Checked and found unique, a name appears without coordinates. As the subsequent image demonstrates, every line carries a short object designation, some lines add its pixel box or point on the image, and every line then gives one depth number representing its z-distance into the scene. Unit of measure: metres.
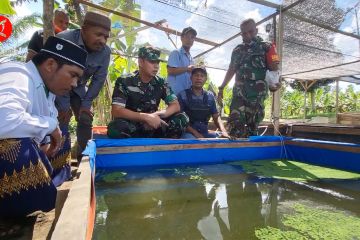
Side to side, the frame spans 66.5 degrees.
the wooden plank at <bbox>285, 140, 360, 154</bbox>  2.50
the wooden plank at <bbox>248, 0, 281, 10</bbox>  3.87
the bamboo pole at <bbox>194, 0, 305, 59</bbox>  3.84
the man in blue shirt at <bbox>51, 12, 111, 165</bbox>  2.28
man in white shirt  1.02
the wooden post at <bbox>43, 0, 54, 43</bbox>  2.39
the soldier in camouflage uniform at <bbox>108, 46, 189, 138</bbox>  2.71
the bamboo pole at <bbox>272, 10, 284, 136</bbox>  3.97
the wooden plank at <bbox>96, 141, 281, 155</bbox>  2.47
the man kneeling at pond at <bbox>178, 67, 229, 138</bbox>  3.28
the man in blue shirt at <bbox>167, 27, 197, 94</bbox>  3.70
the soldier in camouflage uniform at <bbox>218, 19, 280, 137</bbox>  3.44
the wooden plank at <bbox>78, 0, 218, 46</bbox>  4.41
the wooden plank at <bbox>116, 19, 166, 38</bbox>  5.47
